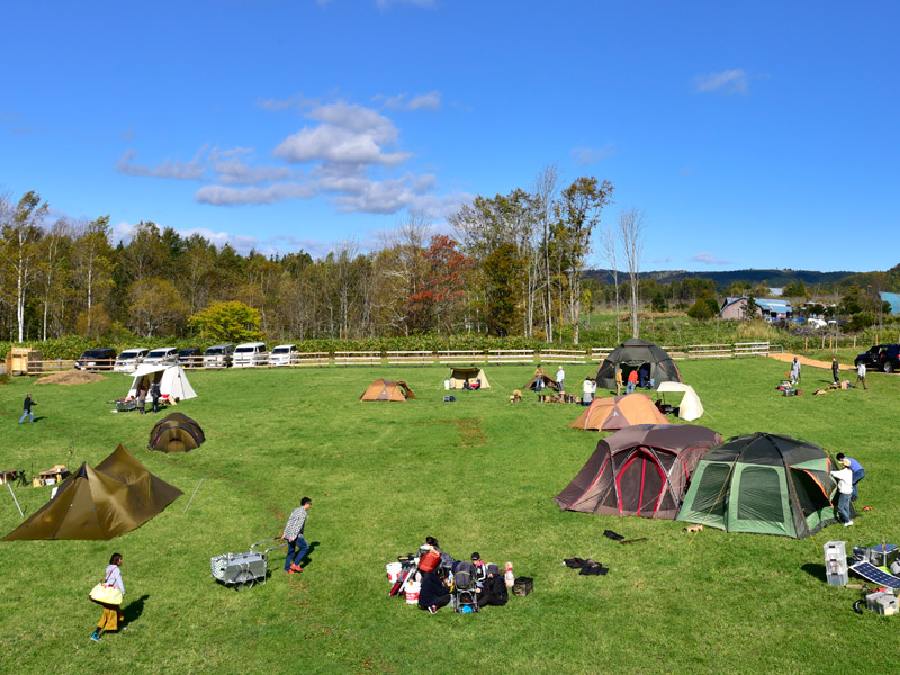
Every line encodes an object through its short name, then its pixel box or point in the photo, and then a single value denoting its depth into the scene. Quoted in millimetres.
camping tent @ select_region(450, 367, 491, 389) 38812
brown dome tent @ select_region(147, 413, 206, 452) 24906
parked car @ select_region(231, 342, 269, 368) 51406
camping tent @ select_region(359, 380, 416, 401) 34656
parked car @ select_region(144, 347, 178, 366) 46812
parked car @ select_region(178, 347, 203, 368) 50594
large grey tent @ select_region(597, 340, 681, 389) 37500
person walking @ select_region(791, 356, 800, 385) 36625
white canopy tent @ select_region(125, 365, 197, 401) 33875
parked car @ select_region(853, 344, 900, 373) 39125
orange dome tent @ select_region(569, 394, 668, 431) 25797
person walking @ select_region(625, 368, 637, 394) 35219
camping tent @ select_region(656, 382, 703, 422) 28766
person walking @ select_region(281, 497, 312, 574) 13977
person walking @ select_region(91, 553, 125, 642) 11602
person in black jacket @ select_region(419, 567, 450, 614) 12471
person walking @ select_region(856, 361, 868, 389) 35062
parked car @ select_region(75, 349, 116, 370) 47906
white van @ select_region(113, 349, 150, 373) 47250
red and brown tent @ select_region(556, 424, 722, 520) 16938
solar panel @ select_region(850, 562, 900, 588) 12133
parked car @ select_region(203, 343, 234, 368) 50884
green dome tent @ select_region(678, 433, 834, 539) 15359
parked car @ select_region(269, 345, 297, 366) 52219
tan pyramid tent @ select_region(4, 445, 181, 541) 16406
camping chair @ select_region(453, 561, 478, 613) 12484
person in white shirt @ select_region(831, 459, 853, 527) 15094
